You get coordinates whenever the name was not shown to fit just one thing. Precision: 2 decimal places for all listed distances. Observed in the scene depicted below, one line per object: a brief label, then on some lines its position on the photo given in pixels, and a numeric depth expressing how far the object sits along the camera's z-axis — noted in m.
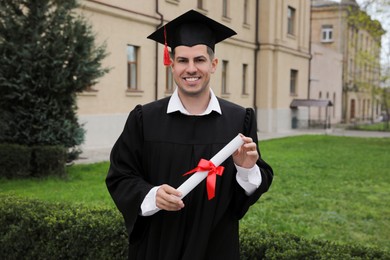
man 2.31
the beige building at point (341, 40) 43.25
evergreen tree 9.07
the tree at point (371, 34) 20.95
